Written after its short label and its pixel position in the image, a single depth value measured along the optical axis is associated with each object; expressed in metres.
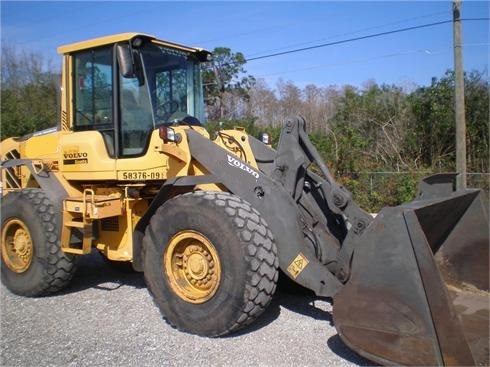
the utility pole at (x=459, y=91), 12.11
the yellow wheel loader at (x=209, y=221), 3.16
